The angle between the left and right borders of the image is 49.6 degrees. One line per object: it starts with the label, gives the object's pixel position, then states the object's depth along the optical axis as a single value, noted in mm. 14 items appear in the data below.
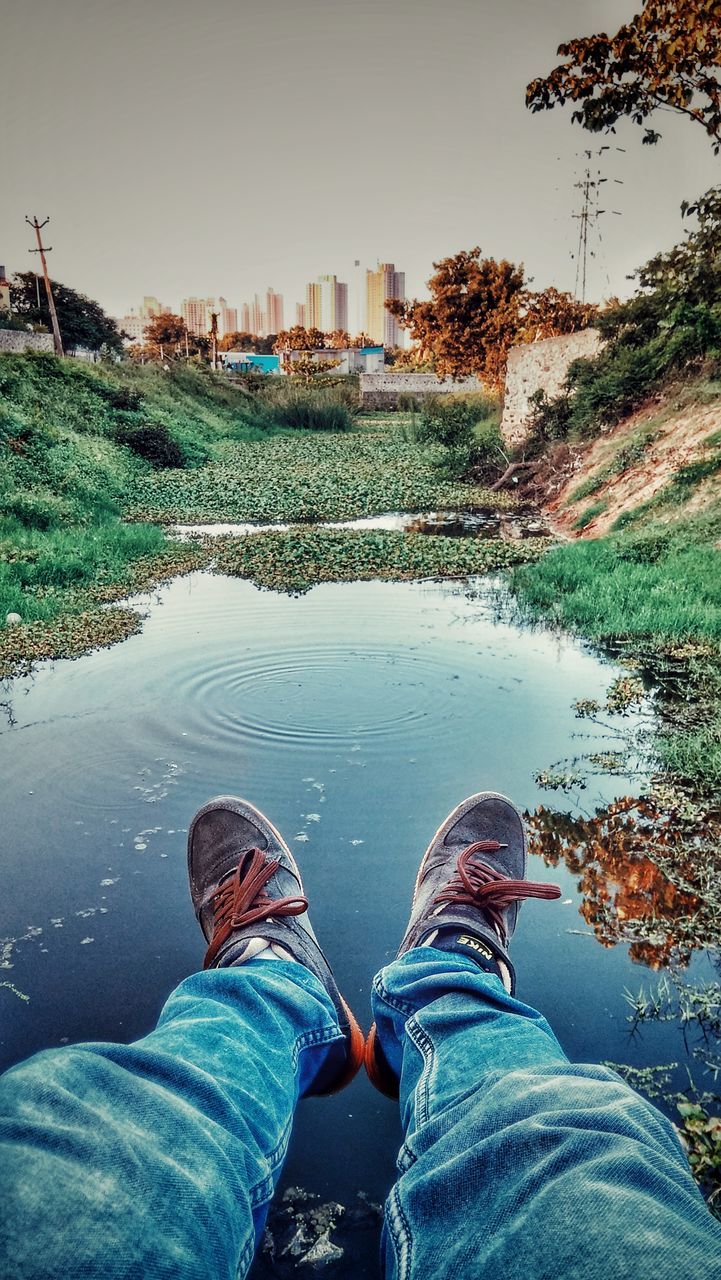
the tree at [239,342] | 80625
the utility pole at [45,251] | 23495
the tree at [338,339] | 70000
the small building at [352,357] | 53725
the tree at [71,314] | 36594
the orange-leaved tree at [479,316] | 22484
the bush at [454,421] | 17188
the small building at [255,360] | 59816
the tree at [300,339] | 64250
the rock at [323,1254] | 1232
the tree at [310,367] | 45219
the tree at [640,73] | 5477
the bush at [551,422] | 11495
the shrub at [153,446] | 13547
